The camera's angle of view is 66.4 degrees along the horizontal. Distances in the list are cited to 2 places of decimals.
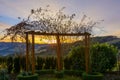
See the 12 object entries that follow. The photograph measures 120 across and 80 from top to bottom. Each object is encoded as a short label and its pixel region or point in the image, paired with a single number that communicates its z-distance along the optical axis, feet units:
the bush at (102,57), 18.82
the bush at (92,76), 15.36
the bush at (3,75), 13.92
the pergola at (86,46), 17.13
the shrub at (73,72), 18.07
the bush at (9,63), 19.84
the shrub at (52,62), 20.28
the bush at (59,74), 17.09
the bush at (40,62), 20.13
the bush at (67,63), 19.94
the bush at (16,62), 19.86
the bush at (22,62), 19.91
